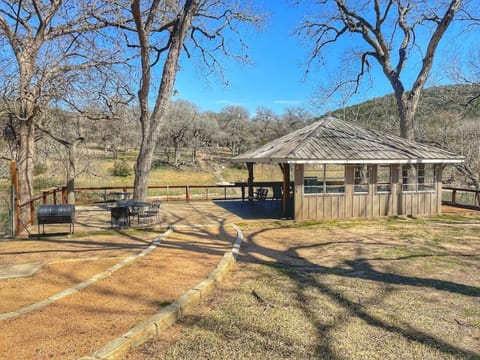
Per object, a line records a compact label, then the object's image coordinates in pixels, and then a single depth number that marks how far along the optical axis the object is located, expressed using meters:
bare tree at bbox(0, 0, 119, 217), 9.83
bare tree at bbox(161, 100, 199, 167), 41.81
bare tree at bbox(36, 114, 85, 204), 13.48
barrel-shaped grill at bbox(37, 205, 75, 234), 8.31
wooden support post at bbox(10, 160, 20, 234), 8.52
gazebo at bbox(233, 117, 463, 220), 11.27
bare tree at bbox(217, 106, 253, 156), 56.78
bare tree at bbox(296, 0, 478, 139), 15.33
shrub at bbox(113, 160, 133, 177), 32.09
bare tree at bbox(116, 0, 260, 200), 10.70
